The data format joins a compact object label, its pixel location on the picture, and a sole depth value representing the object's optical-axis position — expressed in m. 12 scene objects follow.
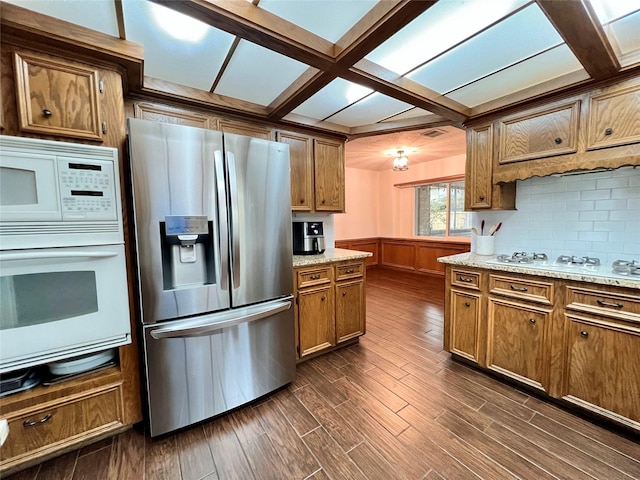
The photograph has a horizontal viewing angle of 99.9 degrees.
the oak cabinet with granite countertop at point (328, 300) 2.32
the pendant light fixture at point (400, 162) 4.59
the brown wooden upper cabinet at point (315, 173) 2.69
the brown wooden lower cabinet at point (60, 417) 1.36
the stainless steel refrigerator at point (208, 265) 1.50
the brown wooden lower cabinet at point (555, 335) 1.57
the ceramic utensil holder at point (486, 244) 2.58
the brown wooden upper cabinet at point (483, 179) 2.43
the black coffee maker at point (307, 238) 2.72
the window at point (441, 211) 5.64
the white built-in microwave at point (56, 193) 1.22
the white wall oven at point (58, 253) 1.23
